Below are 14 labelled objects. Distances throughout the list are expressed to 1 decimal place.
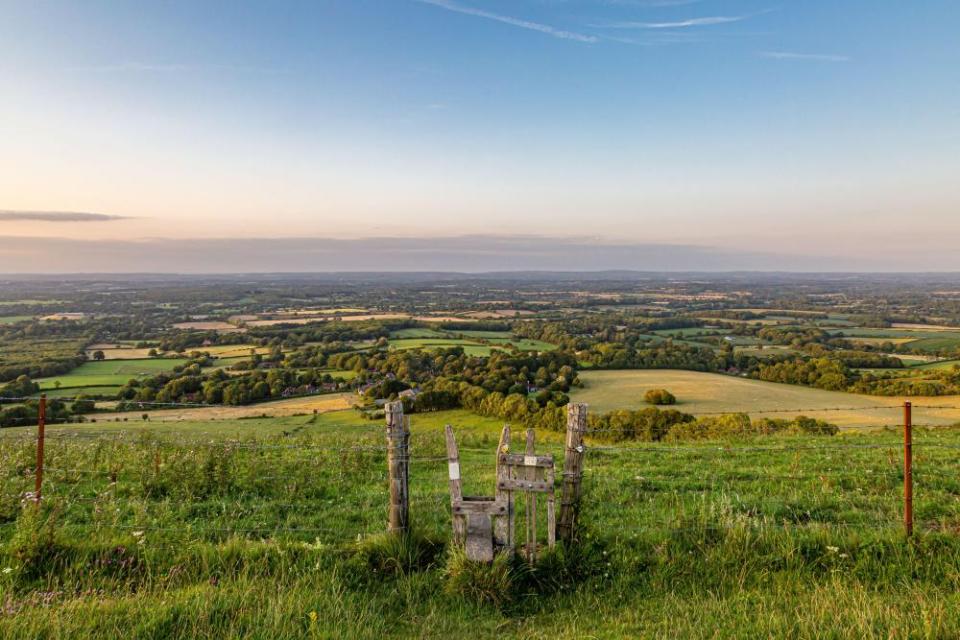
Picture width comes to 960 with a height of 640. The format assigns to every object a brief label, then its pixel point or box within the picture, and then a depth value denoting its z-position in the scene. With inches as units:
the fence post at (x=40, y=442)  253.1
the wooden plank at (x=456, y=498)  238.8
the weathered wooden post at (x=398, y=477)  250.2
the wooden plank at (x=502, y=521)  235.0
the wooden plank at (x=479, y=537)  231.3
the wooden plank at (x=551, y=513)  238.7
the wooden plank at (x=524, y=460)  241.8
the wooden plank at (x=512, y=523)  234.7
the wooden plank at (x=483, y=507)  233.6
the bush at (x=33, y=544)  228.8
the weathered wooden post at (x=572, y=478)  249.4
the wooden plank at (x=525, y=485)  238.2
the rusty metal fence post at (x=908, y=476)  245.6
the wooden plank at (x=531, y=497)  236.8
